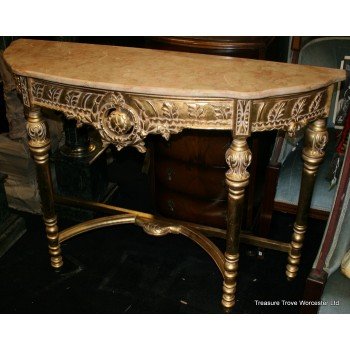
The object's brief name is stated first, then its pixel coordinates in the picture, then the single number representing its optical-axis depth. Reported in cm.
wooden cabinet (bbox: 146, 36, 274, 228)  246
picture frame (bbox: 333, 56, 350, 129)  262
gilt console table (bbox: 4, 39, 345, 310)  194
